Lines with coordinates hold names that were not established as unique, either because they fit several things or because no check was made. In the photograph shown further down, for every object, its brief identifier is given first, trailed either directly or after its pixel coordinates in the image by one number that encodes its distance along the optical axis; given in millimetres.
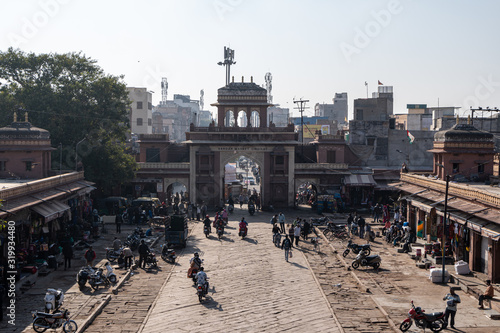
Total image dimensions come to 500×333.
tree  39406
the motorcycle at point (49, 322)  16547
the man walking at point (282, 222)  35531
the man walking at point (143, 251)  25734
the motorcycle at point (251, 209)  43822
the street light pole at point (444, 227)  22891
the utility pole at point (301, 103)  66712
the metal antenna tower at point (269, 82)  129050
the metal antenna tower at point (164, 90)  158500
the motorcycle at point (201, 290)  20250
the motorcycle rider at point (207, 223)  34469
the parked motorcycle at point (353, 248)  28512
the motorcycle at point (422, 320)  17078
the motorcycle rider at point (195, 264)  23047
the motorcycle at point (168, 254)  27172
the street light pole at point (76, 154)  37528
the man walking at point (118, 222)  34969
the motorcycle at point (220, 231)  33803
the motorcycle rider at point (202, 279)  20438
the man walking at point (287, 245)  27531
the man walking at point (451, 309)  17359
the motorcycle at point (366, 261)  25641
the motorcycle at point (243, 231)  33656
